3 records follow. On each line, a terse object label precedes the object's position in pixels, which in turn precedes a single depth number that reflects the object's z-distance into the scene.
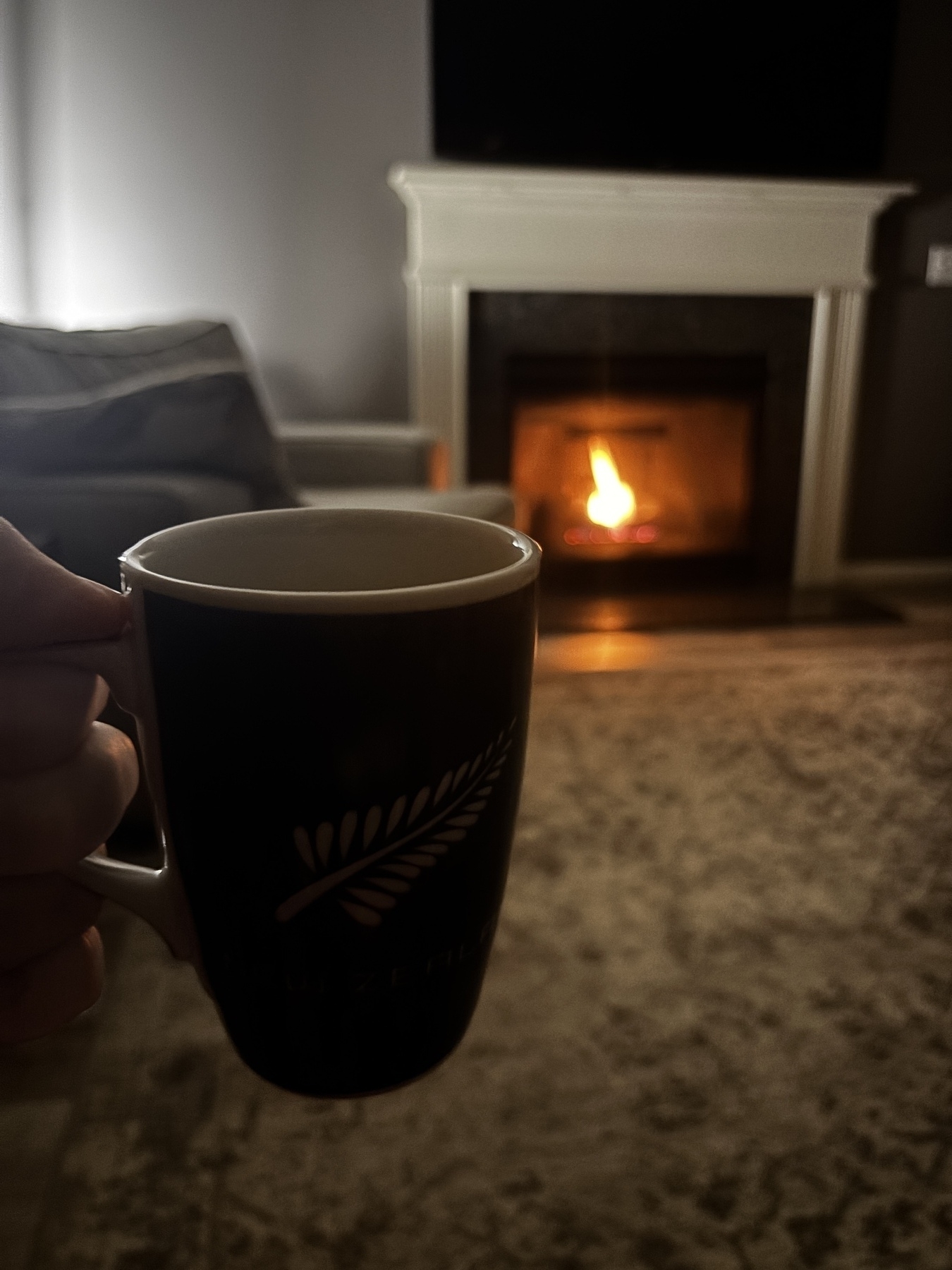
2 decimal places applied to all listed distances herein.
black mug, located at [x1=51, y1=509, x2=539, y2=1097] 0.23
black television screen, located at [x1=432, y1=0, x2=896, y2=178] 2.52
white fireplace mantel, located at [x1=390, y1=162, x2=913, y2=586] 2.51
